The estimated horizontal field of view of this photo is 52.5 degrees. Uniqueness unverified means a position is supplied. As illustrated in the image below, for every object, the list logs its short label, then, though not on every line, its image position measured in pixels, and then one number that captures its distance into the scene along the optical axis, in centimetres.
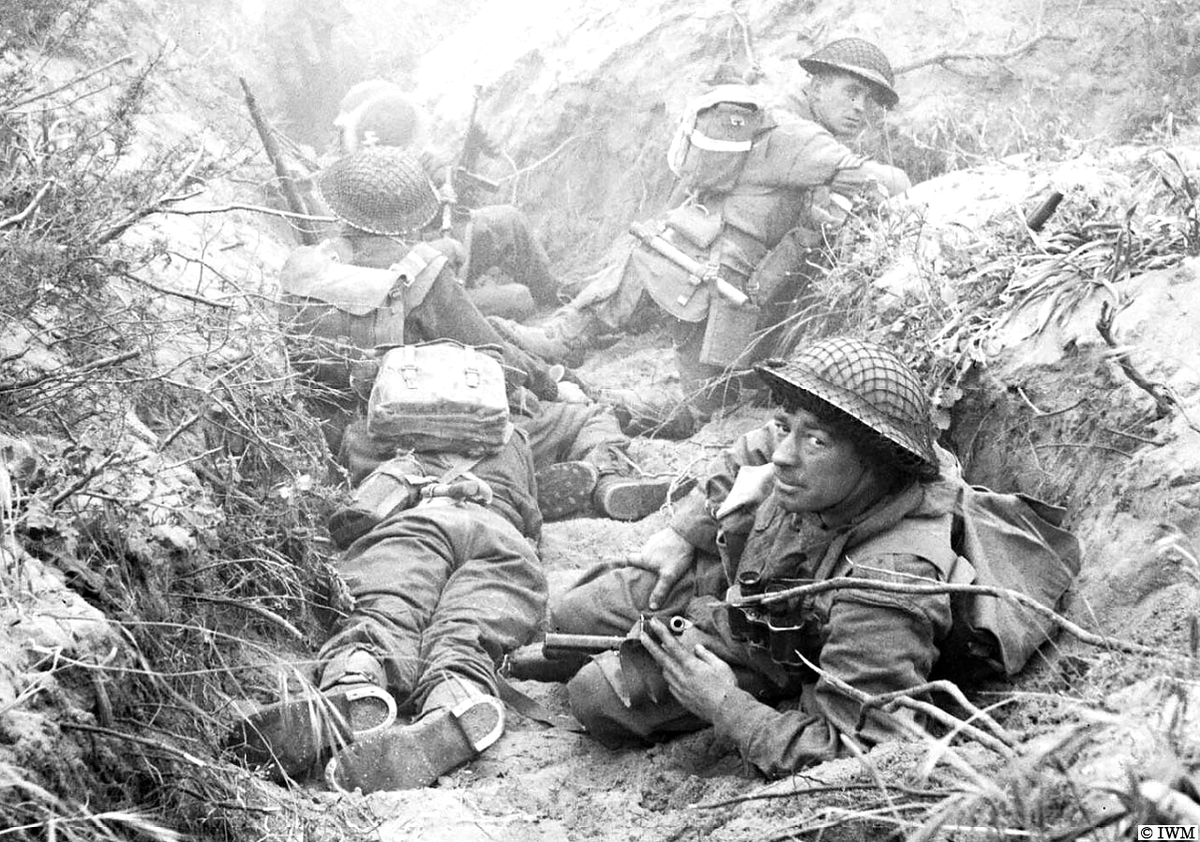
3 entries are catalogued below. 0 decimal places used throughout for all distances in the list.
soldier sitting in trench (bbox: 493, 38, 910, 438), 662
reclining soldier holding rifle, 301
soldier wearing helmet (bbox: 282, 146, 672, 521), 554
